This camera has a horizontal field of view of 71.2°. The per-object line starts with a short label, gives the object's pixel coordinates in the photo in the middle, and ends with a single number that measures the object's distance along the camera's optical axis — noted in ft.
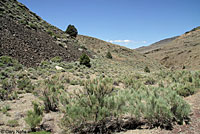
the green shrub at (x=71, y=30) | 110.01
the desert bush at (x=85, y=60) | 59.13
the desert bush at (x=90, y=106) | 14.37
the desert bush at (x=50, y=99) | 20.98
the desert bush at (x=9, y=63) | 35.67
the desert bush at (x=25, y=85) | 27.18
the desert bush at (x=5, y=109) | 18.18
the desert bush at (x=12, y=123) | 15.55
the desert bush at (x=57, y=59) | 52.00
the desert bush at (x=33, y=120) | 14.99
